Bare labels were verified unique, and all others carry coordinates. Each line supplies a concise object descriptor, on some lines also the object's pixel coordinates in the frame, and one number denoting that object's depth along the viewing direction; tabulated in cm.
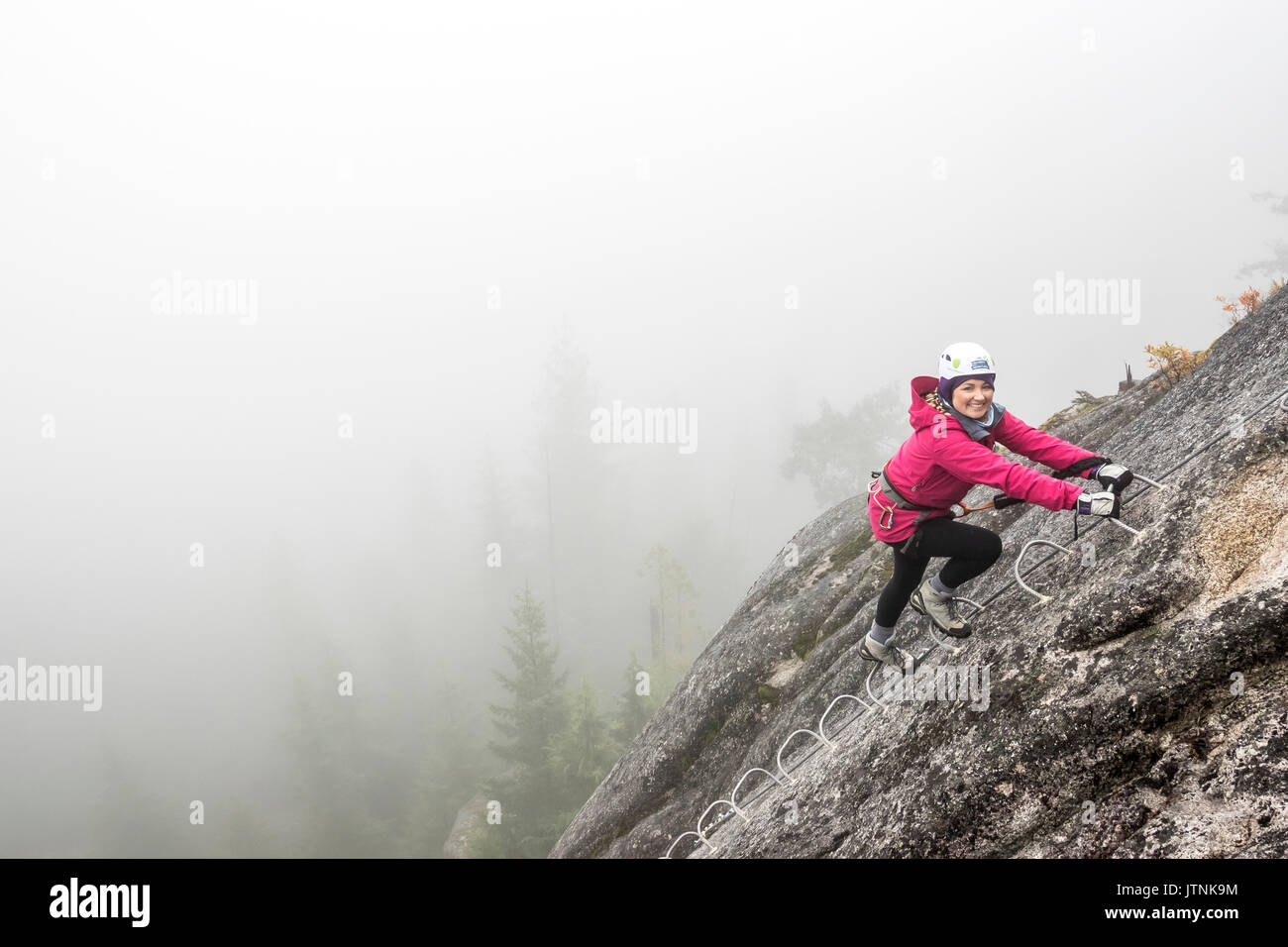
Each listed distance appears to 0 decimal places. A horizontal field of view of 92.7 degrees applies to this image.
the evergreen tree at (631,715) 2877
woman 464
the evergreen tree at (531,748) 2734
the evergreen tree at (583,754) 2684
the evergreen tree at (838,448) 5197
